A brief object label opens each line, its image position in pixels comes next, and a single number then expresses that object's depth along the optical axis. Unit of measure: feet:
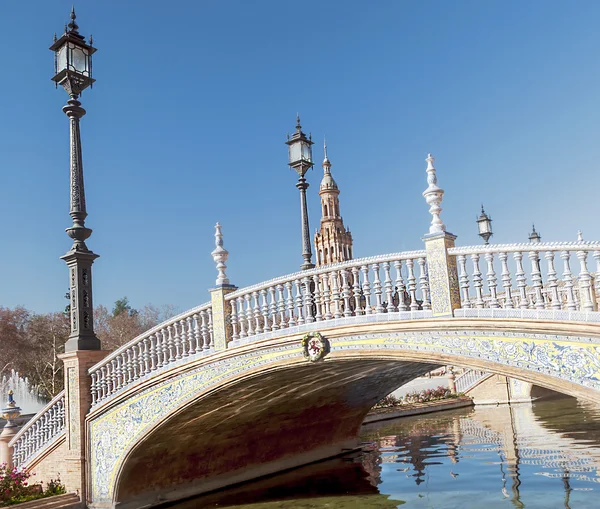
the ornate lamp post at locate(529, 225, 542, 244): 75.25
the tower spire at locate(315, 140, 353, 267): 231.71
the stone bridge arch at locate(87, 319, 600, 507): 25.82
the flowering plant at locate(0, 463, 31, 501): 39.40
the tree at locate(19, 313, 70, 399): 132.05
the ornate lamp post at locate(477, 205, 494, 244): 59.82
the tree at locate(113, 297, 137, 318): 257.22
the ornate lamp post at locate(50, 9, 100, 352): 42.73
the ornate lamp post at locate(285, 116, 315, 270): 48.11
